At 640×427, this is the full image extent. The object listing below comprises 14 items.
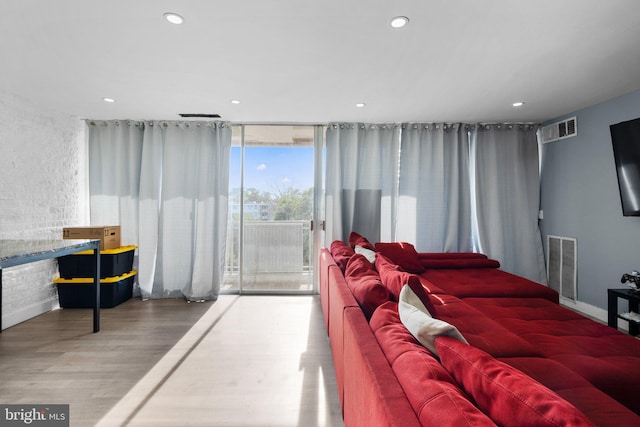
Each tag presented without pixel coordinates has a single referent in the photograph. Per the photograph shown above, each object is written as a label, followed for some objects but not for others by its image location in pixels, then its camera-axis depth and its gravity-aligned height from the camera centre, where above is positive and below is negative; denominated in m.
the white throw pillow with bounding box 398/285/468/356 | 1.06 -0.45
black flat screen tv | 2.65 +0.51
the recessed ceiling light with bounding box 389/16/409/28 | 1.73 +1.18
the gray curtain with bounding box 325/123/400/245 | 3.93 +0.44
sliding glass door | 4.05 +0.15
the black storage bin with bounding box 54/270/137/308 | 3.40 -1.00
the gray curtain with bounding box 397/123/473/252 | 3.93 +0.38
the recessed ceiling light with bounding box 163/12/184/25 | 1.72 +1.18
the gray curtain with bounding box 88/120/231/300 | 3.82 +0.20
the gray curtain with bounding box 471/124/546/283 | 3.88 +0.22
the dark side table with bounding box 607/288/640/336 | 2.63 -0.88
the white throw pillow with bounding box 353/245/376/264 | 2.55 -0.39
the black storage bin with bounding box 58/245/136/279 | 3.34 -0.64
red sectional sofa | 0.73 -0.60
